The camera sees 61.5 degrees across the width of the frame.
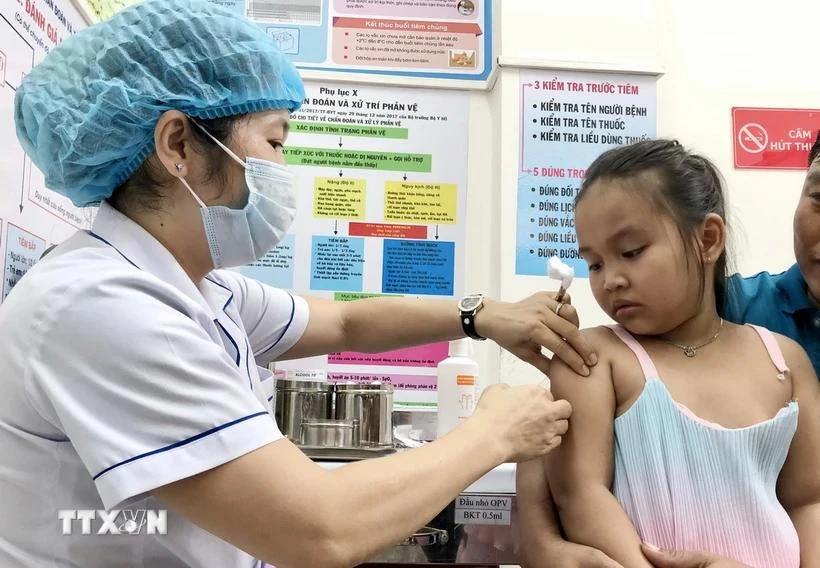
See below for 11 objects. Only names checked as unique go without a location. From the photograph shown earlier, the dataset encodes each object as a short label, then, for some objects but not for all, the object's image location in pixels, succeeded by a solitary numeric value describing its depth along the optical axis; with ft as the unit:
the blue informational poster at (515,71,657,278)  6.46
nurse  2.28
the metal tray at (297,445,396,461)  4.39
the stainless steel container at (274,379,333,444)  4.70
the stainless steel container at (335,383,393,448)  4.67
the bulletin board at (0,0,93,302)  3.50
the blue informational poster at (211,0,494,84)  6.75
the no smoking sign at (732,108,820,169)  6.76
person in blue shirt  3.74
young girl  3.17
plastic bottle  4.67
